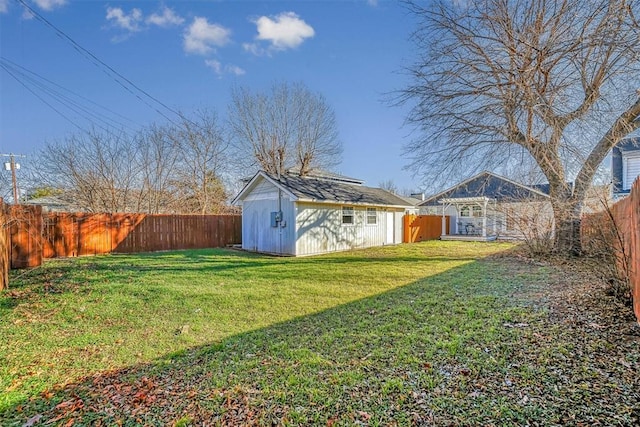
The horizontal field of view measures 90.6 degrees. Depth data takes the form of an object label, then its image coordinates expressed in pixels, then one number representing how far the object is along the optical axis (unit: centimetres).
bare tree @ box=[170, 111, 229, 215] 2103
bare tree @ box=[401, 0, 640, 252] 700
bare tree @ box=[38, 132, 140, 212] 1655
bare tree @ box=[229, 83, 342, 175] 2128
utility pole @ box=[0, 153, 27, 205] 1632
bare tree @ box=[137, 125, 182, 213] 1881
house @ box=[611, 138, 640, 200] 1376
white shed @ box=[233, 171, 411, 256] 1252
